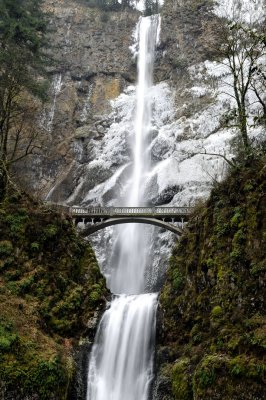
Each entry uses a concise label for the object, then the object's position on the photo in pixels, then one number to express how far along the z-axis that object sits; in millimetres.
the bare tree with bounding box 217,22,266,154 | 15839
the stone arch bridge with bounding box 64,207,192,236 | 31453
